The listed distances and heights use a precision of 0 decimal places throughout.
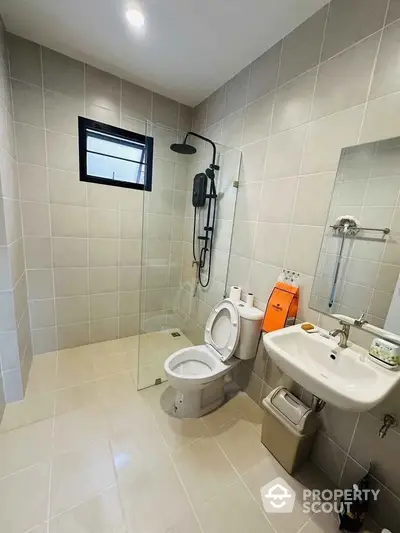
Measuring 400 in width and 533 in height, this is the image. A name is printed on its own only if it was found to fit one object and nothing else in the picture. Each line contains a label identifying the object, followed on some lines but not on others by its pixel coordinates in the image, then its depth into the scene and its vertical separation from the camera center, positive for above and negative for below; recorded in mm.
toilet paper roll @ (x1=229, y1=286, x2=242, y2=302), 1851 -570
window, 1955 +540
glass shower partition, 1966 -342
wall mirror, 1057 -26
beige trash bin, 1263 -1152
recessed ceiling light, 1316 +1192
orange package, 1426 -505
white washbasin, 859 -613
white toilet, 1549 -1047
